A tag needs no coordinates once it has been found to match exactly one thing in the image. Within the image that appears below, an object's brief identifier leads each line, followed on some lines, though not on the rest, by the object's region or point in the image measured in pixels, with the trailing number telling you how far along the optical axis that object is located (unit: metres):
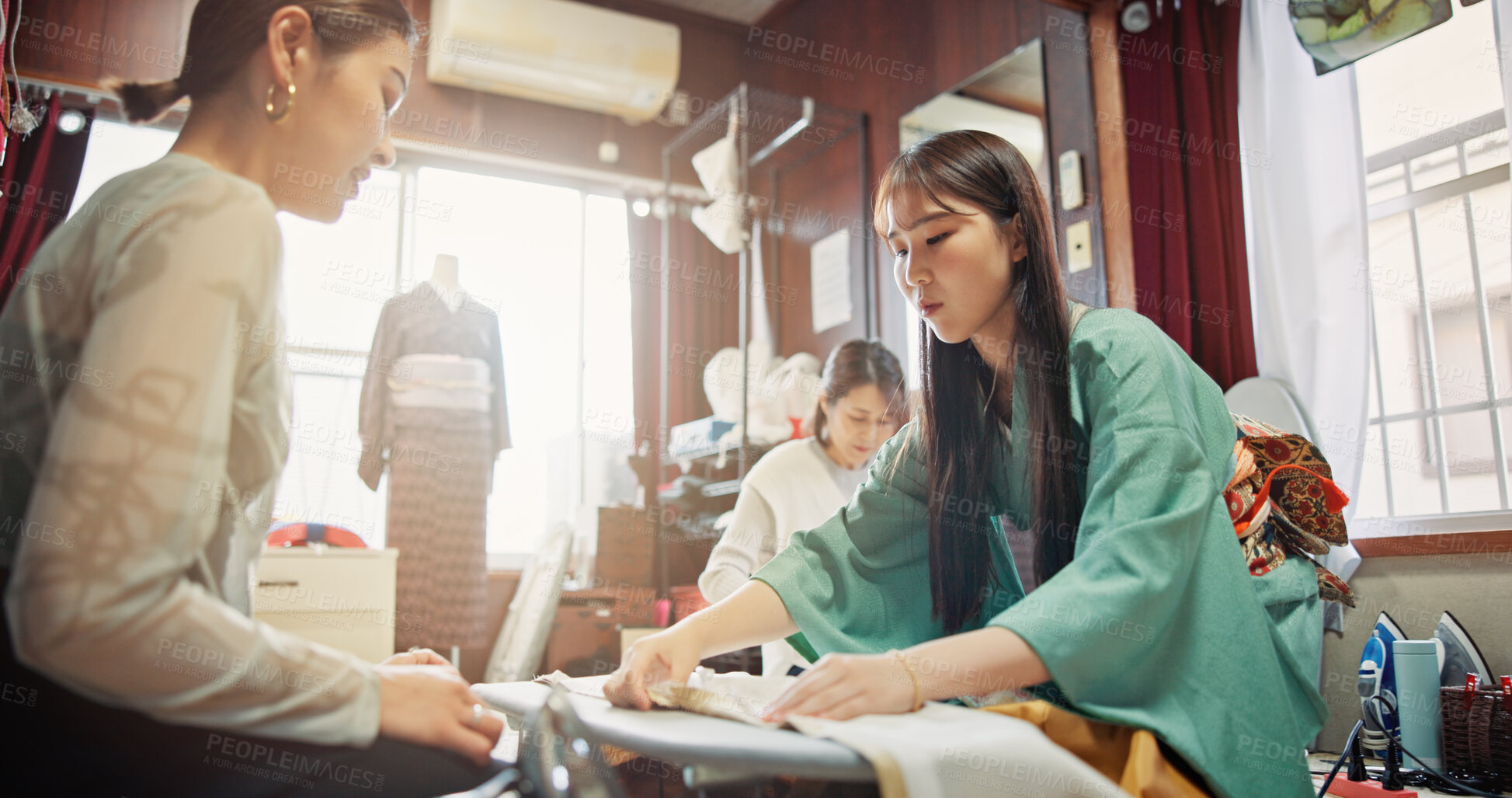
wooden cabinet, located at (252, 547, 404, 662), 2.59
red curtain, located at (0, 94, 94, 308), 3.33
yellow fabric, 0.82
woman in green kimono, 0.84
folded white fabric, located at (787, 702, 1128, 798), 0.64
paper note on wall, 4.05
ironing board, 0.62
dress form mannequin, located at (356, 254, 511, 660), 3.74
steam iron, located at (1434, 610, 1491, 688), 1.85
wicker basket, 1.69
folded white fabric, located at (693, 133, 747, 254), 4.02
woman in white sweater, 2.54
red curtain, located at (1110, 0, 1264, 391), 2.52
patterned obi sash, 1.03
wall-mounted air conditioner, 4.11
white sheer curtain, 2.28
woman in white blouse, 0.54
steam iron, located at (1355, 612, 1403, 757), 1.86
